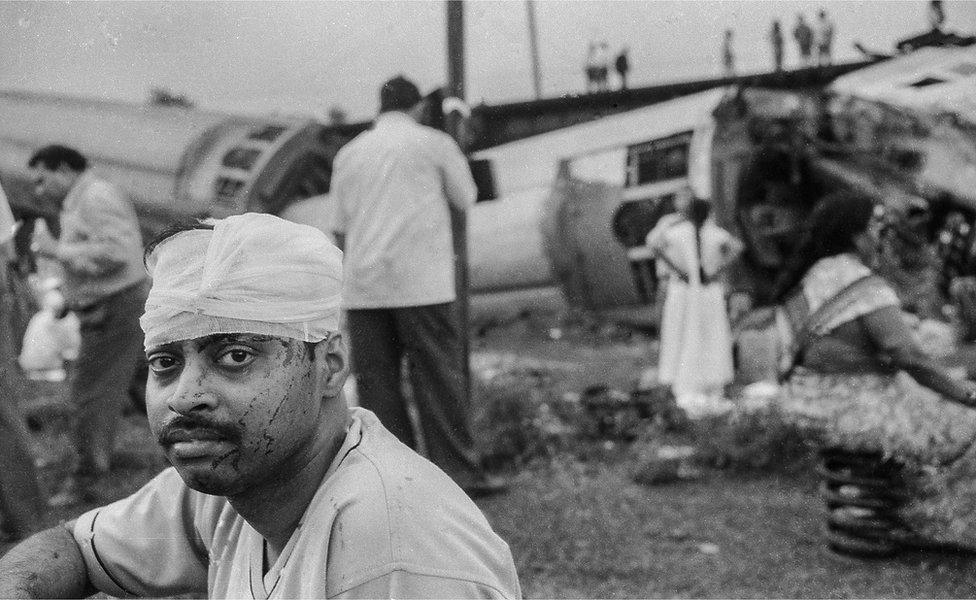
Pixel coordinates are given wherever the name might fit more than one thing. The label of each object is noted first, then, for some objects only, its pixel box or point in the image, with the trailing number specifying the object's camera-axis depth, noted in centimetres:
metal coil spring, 366
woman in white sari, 705
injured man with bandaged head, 121
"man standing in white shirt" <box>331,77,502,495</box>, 420
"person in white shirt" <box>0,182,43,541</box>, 382
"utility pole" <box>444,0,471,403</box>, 458
